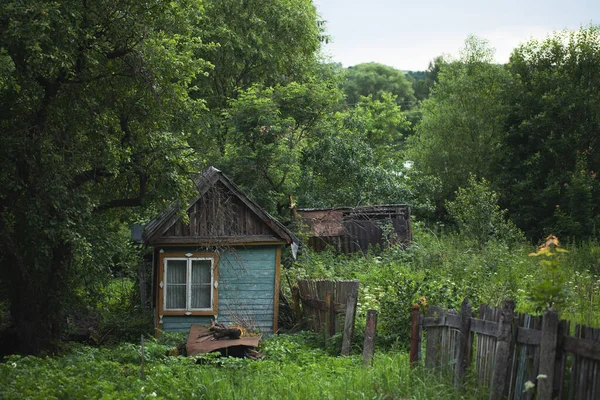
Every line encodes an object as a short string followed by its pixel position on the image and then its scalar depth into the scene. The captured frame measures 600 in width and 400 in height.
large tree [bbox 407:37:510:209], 40.81
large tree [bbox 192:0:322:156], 32.66
